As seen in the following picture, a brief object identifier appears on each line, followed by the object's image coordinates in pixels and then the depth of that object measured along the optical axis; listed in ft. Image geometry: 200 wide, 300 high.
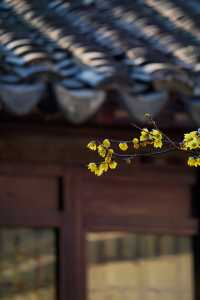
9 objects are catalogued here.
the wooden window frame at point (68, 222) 25.04
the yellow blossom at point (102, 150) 10.11
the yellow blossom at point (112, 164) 10.13
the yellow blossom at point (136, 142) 10.21
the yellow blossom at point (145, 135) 10.10
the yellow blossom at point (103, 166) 10.07
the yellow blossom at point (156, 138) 9.96
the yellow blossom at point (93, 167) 10.17
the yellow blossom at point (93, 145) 10.31
